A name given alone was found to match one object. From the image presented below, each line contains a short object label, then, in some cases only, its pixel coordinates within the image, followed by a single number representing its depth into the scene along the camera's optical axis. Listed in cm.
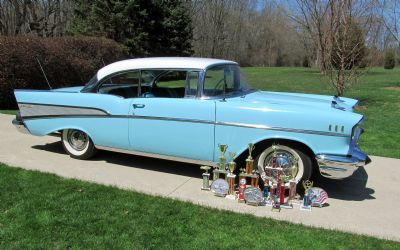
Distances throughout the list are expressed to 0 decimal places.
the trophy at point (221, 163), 490
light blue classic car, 465
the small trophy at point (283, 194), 457
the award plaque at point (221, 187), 484
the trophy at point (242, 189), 470
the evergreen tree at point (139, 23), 2389
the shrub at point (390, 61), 4566
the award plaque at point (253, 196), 460
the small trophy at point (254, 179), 469
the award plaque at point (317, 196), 455
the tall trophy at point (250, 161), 473
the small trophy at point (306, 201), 455
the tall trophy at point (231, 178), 480
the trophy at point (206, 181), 503
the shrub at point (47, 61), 1129
